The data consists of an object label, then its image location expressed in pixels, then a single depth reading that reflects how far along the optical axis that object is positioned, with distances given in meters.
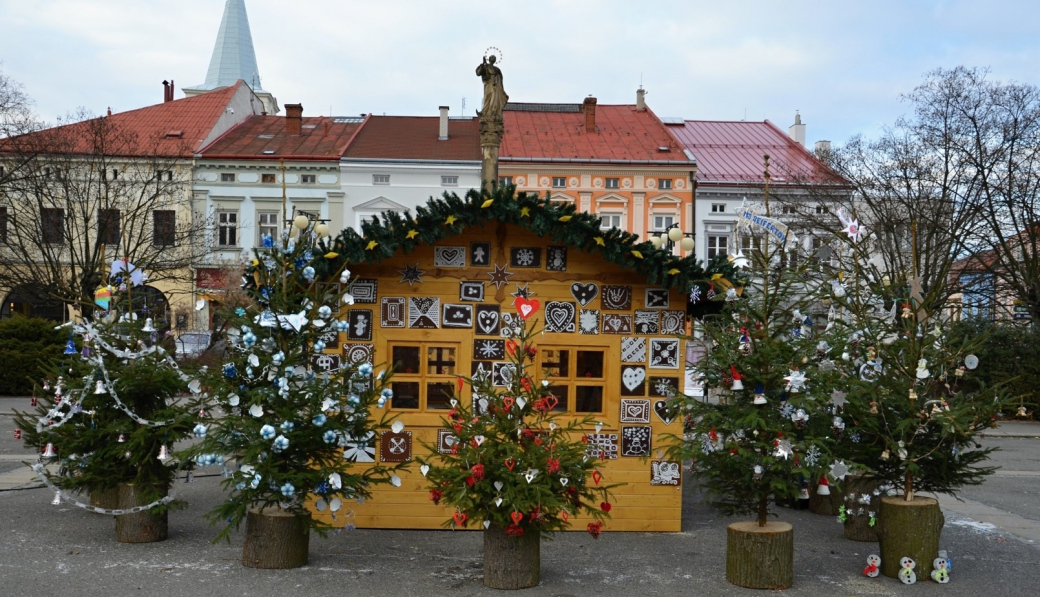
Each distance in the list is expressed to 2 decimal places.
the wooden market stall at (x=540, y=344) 10.66
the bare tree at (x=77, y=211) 31.12
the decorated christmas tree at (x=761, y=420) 8.20
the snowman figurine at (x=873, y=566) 8.72
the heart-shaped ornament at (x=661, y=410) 10.77
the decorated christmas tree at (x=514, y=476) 7.87
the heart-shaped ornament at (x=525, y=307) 9.26
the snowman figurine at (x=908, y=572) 8.49
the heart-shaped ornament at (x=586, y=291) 10.77
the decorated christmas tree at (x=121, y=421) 9.55
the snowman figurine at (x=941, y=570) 8.59
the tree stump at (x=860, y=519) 10.69
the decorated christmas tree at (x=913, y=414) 8.59
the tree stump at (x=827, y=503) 12.20
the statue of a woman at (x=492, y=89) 11.38
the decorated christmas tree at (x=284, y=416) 8.36
